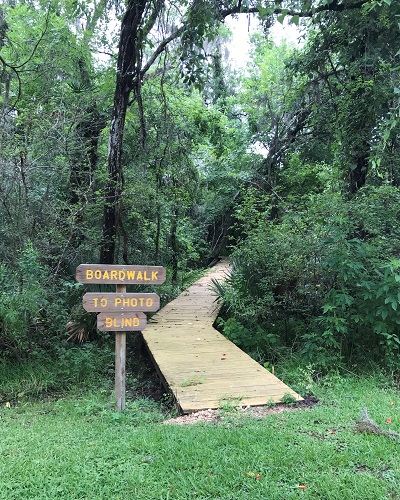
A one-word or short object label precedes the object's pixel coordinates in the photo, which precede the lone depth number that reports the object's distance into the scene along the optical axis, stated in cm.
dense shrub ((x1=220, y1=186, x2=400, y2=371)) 515
